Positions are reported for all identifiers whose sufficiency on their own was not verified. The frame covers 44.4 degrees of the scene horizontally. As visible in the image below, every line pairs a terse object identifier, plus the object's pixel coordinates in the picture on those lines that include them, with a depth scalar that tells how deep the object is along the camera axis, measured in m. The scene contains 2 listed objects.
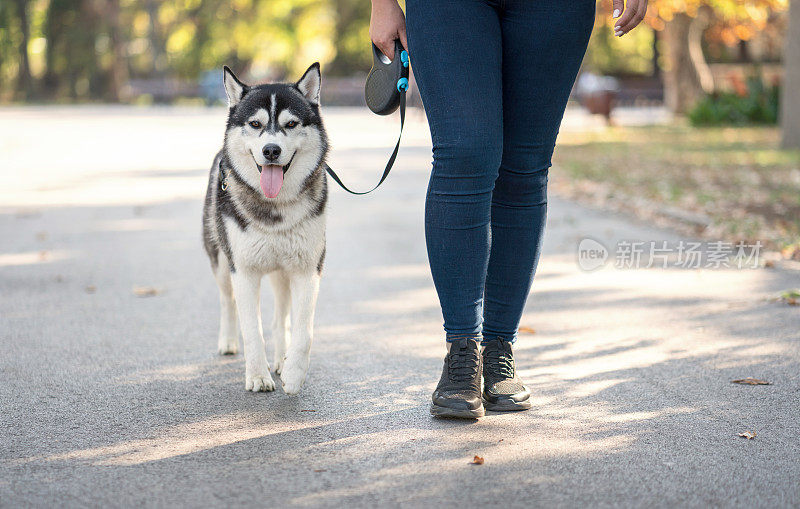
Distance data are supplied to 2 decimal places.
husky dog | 3.86
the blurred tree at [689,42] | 25.14
